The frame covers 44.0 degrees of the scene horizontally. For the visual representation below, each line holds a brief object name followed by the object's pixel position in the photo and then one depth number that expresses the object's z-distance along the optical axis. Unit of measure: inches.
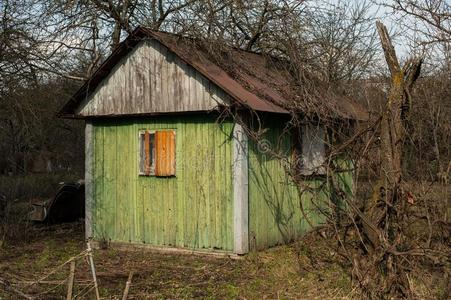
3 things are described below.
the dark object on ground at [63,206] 592.4
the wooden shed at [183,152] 399.9
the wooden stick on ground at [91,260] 224.2
